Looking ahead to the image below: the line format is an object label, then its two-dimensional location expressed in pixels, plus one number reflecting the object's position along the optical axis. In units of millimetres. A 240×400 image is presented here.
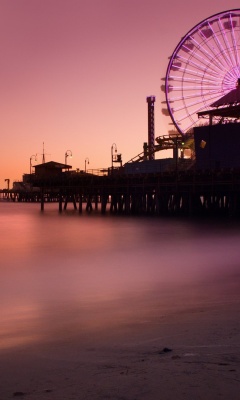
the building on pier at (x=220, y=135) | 40656
